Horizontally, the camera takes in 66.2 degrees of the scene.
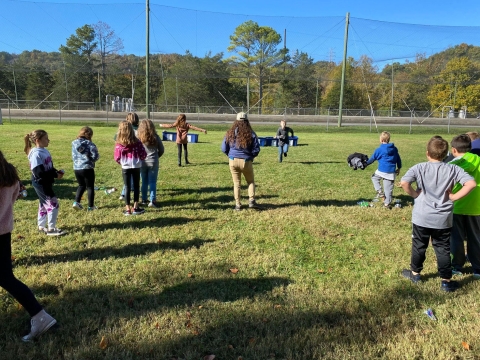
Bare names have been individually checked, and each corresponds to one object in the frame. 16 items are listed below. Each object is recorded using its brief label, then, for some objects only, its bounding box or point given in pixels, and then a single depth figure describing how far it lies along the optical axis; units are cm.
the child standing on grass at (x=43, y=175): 508
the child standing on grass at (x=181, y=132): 1162
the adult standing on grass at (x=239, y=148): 656
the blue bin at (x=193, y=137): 1847
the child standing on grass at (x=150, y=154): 678
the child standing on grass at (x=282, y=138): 1256
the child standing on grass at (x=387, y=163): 716
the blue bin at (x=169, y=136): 1906
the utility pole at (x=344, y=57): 3092
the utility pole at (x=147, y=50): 2761
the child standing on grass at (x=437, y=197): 375
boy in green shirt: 408
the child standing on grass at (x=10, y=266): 295
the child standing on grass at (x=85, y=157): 619
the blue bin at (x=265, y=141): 1788
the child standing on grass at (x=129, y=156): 609
